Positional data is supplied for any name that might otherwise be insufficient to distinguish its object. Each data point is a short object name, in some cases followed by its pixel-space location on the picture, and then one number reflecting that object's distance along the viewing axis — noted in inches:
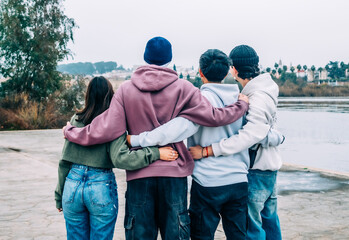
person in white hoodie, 121.1
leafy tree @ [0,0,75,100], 748.6
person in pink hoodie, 109.4
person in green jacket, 115.0
